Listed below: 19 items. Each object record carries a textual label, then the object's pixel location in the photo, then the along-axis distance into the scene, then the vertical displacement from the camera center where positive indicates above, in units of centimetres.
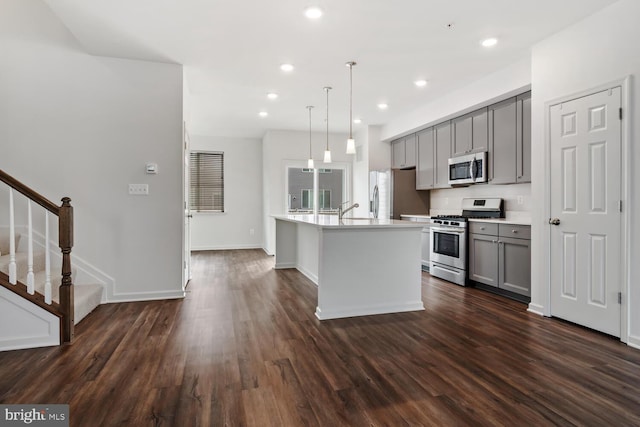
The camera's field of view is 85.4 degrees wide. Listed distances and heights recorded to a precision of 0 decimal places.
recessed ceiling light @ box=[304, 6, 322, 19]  272 +161
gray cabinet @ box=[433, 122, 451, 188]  506 +90
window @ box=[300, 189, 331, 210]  737 +30
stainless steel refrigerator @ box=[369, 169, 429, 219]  588 +31
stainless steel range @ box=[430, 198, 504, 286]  438 -34
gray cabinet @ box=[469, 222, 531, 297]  357 -48
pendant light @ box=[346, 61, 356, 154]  383 +165
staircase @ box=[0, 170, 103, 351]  243 -65
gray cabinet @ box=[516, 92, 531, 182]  376 +82
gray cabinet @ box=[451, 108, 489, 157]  440 +107
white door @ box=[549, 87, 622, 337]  266 +2
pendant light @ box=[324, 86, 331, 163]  462 +79
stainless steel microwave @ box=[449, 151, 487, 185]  437 +59
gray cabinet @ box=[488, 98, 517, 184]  397 +84
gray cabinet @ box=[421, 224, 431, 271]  504 -52
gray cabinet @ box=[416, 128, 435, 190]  542 +85
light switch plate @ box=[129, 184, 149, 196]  368 +25
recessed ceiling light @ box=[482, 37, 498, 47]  326 +163
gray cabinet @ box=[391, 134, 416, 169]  593 +109
